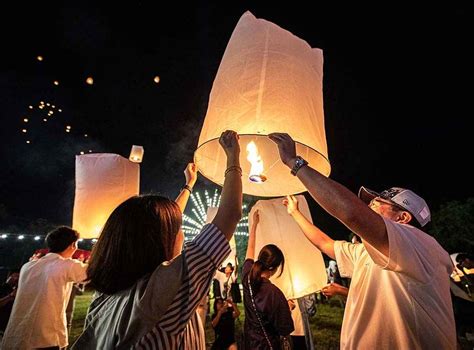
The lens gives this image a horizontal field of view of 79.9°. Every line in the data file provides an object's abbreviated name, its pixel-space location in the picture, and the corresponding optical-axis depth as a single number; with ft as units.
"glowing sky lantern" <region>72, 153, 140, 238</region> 13.07
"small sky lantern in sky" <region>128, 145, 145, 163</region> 15.62
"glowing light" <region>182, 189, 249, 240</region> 72.33
